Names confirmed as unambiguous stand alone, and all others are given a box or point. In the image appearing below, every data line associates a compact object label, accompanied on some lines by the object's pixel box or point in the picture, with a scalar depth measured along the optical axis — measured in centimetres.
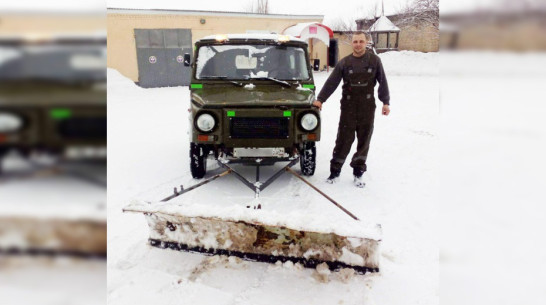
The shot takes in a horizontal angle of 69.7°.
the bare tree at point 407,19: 2313
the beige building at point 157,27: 1797
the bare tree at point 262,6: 5284
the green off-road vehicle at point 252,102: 450
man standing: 465
